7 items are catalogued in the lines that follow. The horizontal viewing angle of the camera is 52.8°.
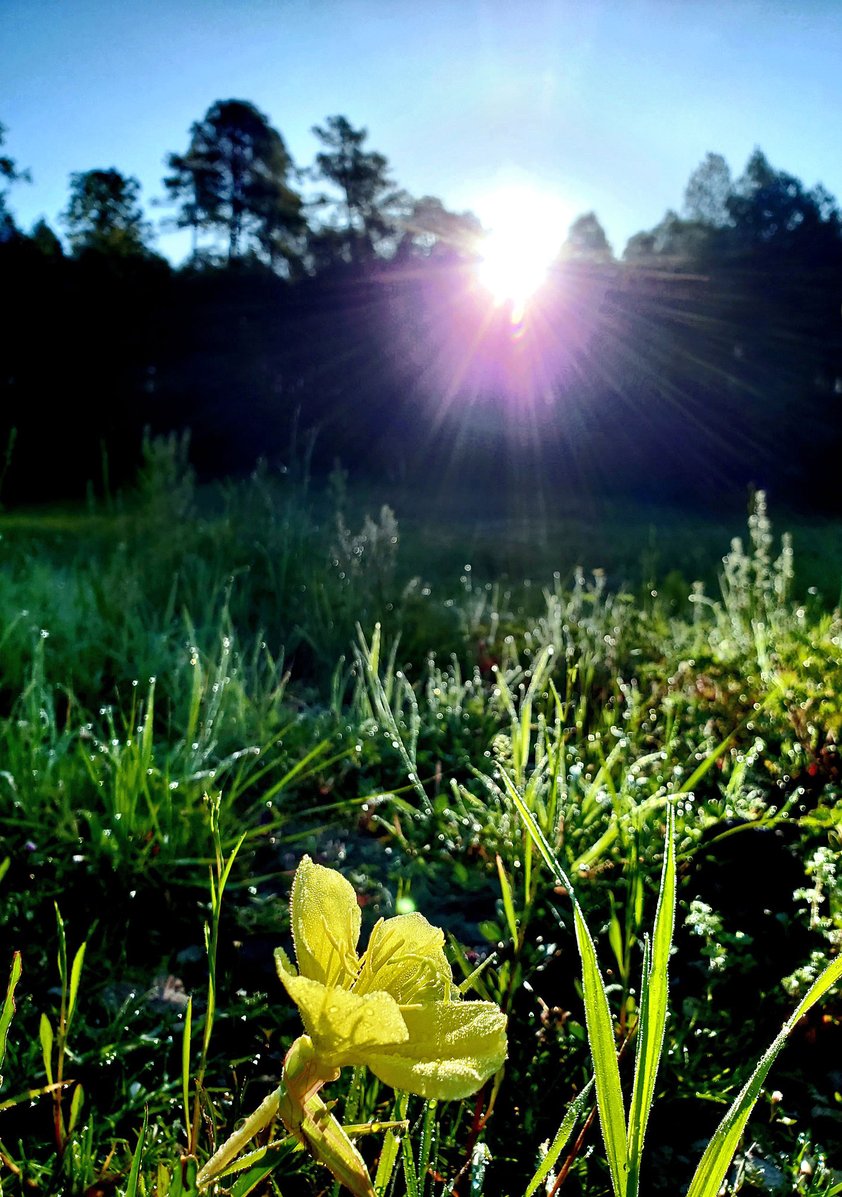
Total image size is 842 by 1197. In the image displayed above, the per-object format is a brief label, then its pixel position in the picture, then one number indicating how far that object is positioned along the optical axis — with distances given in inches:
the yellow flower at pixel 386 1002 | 14.7
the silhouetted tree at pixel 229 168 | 792.9
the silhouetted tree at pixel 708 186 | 758.5
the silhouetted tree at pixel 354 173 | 828.9
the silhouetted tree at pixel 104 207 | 624.1
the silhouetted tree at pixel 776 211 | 536.4
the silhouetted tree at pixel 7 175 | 628.1
